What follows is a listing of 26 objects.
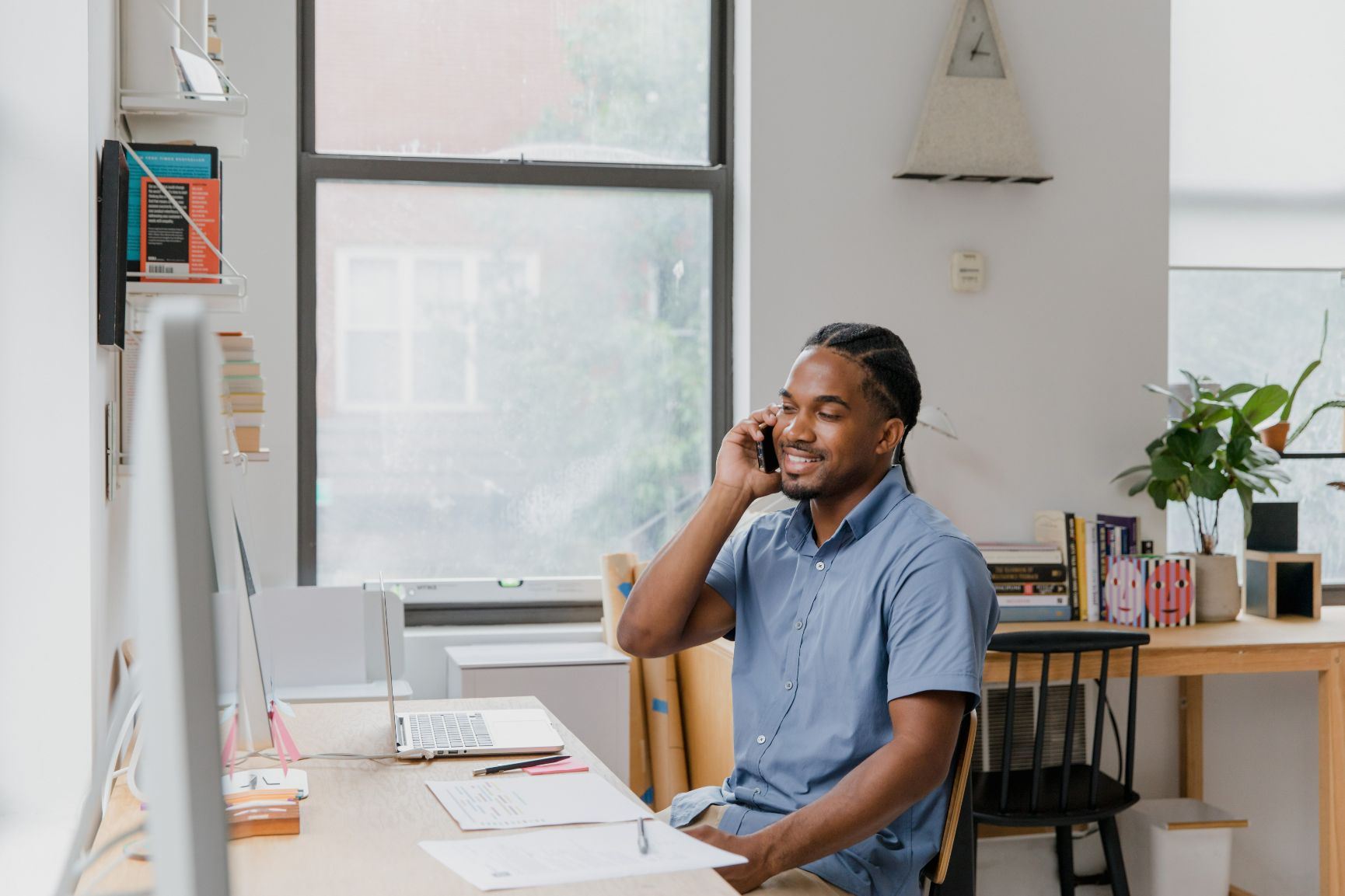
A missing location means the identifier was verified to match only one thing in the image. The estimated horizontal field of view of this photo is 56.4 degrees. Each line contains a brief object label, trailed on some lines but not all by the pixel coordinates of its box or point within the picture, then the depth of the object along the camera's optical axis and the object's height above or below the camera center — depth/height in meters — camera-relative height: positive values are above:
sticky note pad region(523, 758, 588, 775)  1.72 -0.48
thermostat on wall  3.61 +0.45
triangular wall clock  3.52 +0.88
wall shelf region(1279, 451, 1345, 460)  3.95 -0.09
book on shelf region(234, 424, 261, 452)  2.77 -0.03
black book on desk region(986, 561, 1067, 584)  3.35 -0.39
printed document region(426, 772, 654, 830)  1.49 -0.47
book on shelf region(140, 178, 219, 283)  2.14 +0.34
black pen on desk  1.73 -0.48
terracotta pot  3.79 -0.03
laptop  1.84 -0.48
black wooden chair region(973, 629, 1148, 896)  2.67 -0.82
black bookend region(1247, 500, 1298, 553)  3.70 -0.29
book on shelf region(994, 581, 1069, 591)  3.36 -0.43
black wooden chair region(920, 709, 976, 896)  1.66 -0.56
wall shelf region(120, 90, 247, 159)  2.26 +0.58
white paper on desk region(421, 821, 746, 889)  1.27 -0.46
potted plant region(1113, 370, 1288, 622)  3.43 -0.11
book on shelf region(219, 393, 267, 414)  2.76 +0.05
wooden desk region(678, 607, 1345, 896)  3.00 -0.59
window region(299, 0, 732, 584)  3.53 +0.41
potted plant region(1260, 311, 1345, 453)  3.75 -0.02
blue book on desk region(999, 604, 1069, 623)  3.35 -0.50
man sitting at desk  1.60 -0.29
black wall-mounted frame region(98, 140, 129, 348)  1.96 +0.29
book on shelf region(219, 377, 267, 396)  2.74 +0.09
